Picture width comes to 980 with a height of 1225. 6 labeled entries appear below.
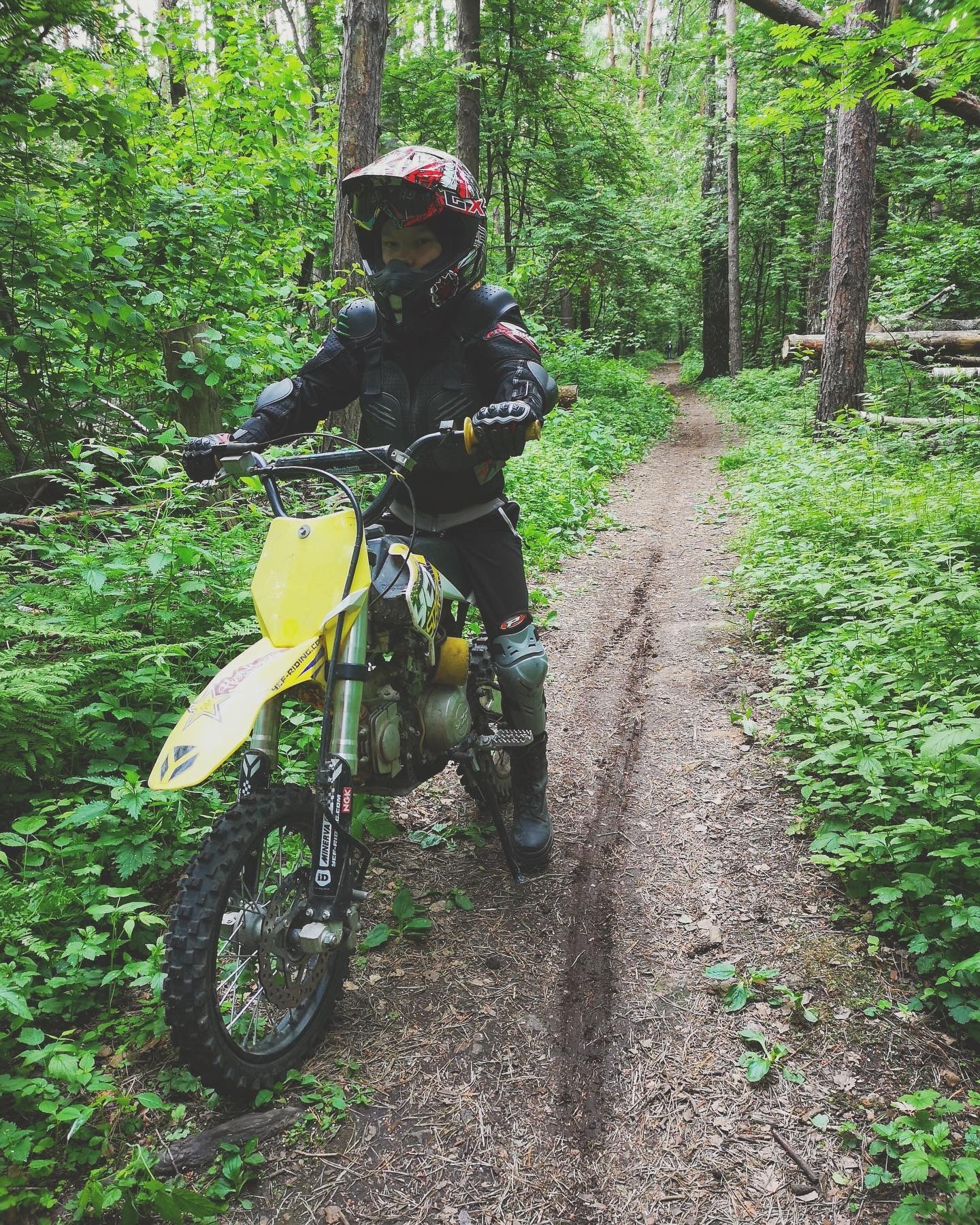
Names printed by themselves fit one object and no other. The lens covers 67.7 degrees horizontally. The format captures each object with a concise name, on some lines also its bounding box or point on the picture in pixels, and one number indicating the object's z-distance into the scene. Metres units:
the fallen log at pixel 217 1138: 2.01
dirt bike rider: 2.70
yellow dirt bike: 1.99
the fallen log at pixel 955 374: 9.09
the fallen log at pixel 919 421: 7.62
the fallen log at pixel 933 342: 10.62
